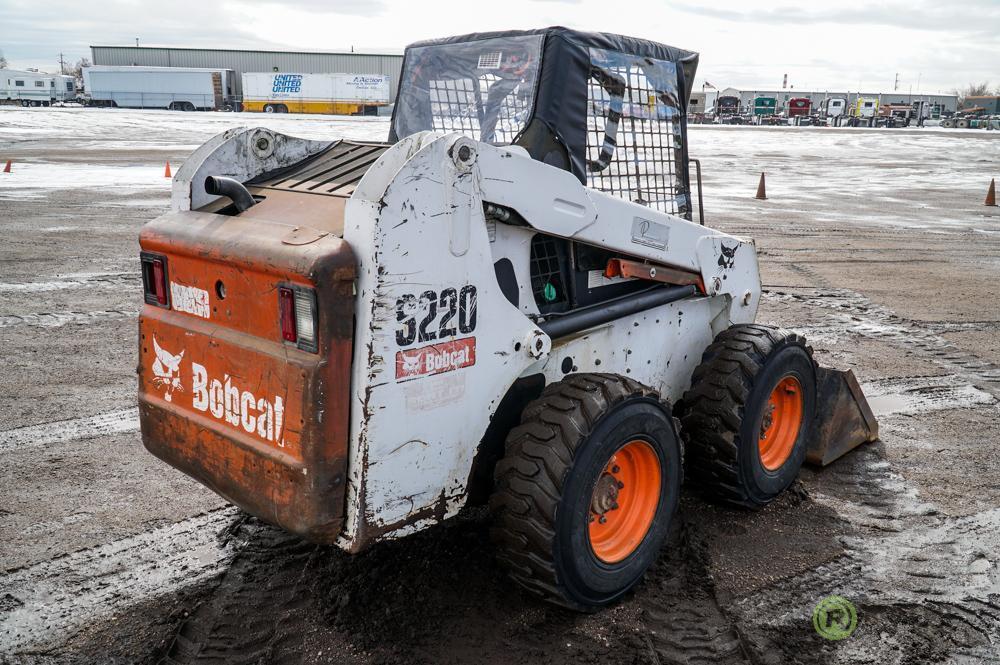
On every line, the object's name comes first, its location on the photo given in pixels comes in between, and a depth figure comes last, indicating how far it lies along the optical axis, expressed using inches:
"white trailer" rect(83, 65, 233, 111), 2539.4
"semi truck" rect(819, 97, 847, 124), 3400.1
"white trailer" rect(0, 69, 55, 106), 2746.1
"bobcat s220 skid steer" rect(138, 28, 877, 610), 106.5
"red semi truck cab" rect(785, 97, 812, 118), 3216.0
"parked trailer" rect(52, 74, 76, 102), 2866.6
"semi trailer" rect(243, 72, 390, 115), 2571.4
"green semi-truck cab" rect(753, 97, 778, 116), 3444.9
